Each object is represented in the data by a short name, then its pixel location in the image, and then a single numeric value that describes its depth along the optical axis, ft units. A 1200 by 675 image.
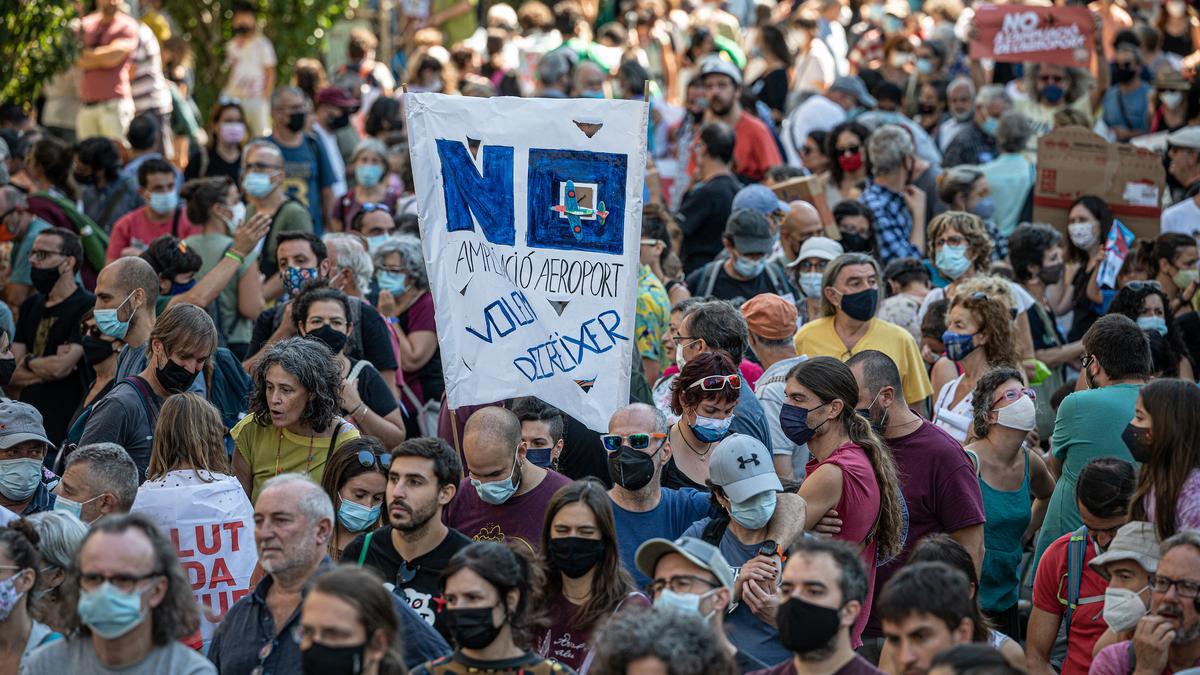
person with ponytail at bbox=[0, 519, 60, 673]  35.24
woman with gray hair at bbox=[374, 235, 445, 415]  60.90
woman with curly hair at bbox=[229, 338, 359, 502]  46.34
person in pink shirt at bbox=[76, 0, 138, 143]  97.71
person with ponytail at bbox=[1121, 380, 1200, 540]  39.99
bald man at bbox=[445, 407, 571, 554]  42.32
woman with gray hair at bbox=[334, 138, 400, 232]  80.23
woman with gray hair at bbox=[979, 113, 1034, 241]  83.10
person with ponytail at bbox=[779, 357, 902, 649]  40.60
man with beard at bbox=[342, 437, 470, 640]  39.01
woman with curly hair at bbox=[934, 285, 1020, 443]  53.42
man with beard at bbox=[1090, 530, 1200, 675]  35.37
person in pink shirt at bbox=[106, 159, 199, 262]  70.59
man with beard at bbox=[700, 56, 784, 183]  83.71
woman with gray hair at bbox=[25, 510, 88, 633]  37.68
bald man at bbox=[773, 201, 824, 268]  67.15
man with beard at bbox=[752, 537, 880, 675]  32.71
